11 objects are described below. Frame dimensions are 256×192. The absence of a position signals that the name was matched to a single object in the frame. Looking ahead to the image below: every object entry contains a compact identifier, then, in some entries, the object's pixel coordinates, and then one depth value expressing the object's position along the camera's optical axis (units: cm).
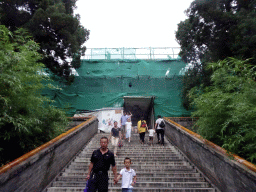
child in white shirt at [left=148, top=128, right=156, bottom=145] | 890
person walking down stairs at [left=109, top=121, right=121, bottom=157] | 713
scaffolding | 1642
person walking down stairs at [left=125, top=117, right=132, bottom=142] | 906
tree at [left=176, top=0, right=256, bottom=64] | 823
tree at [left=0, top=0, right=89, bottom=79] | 1033
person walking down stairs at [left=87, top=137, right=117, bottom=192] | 300
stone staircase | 441
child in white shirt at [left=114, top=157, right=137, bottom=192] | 341
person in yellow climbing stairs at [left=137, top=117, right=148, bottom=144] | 878
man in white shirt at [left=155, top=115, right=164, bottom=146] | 840
